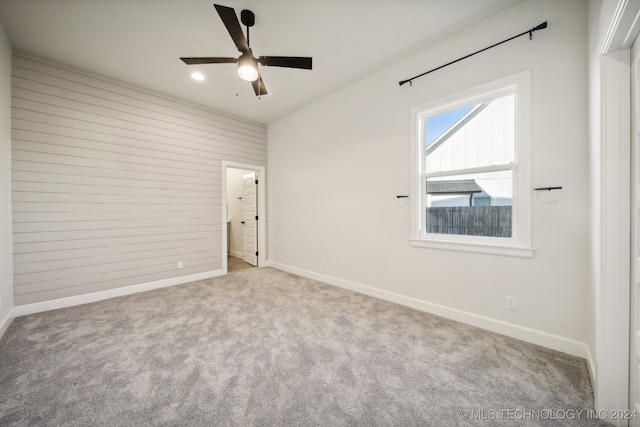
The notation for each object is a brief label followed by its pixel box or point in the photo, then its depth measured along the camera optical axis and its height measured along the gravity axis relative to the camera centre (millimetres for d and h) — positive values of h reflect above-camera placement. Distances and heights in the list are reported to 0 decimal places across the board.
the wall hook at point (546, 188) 1944 +181
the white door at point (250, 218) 5009 -137
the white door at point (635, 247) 1205 -197
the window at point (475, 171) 2137 +413
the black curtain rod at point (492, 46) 1981 +1563
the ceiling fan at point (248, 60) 2119 +1425
